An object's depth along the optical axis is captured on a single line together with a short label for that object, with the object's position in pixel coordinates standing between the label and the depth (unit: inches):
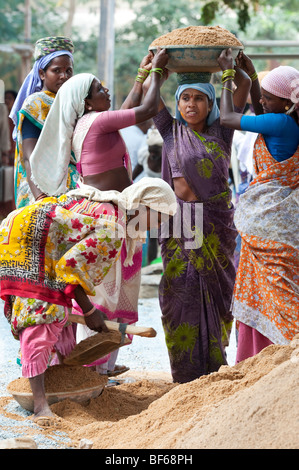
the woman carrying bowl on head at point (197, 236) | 389.4
